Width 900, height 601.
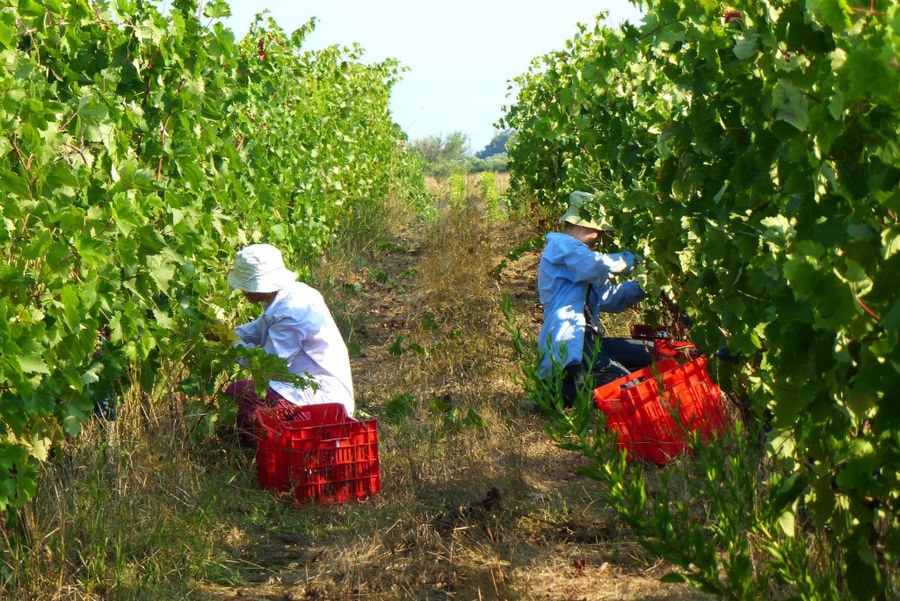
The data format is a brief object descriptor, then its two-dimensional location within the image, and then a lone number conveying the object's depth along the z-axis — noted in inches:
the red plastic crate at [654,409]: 355.6
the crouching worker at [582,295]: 452.8
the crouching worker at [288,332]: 407.8
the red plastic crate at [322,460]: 362.9
